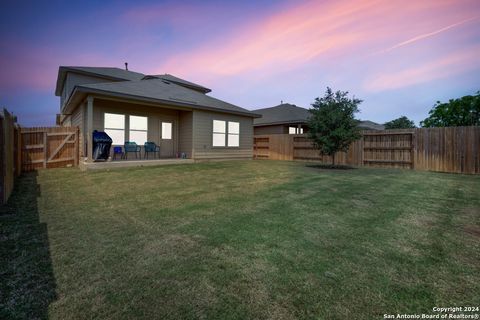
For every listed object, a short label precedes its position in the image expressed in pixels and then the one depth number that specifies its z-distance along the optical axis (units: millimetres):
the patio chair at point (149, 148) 11281
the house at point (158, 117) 9836
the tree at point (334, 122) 10531
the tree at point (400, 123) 37181
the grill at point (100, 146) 9156
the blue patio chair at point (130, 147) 10555
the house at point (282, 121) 18969
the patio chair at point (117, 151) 10328
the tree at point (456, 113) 24359
